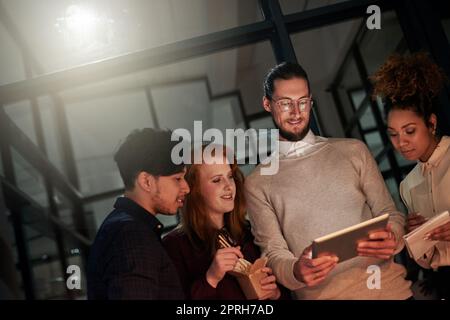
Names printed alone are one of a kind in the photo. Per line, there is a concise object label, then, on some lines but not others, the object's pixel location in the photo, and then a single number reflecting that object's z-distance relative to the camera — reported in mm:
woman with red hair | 1531
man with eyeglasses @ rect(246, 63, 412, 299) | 1566
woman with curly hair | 1687
